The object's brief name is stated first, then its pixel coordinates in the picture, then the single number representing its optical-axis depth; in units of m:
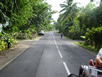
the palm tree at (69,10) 29.37
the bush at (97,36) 11.93
